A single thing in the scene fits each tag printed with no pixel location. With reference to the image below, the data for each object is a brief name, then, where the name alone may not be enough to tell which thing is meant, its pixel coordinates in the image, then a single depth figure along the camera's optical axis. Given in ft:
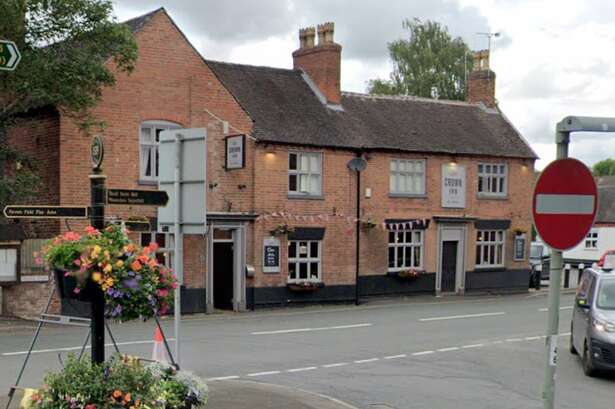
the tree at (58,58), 56.85
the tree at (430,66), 169.78
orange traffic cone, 28.77
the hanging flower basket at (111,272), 20.88
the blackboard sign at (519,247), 104.27
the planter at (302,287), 81.71
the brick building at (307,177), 71.31
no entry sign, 19.13
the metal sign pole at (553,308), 18.75
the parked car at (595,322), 39.52
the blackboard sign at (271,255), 79.92
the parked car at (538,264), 113.70
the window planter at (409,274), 91.09
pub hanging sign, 74.43
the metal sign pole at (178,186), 28.84
